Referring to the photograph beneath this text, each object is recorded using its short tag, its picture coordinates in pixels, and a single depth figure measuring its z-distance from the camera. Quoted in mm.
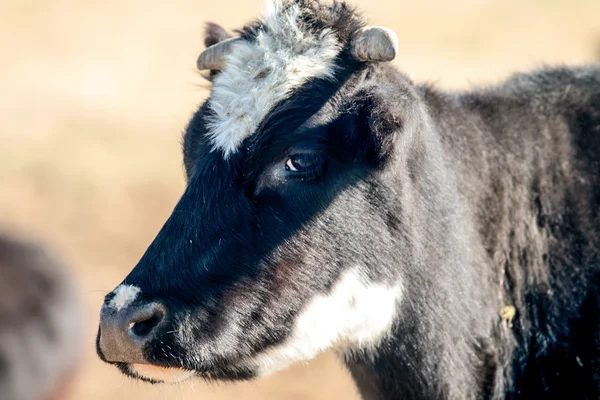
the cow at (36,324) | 14180
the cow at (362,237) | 7402
